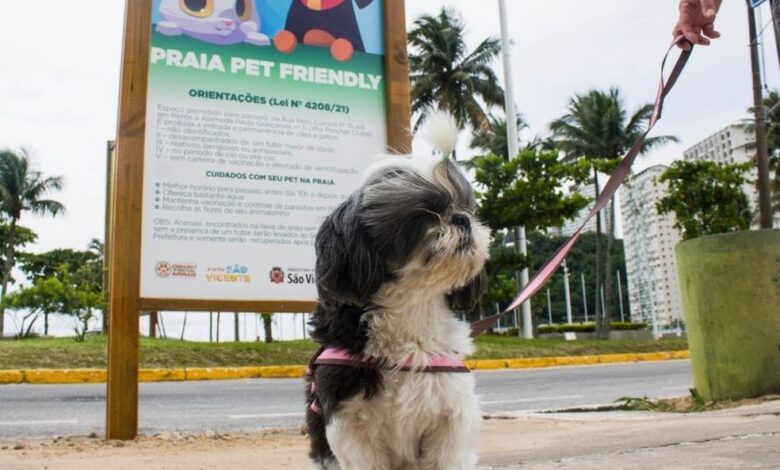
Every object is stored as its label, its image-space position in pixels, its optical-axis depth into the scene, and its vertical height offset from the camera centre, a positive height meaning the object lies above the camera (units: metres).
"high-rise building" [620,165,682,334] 55.47 +6.76
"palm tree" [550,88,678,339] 41.59 +11.46
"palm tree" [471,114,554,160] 38.86 +11.05
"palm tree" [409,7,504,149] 36.41 +13.42
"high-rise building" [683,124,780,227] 52.06 +13.31
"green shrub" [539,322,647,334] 47.25 -0.11
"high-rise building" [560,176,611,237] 43.32 +8.13
